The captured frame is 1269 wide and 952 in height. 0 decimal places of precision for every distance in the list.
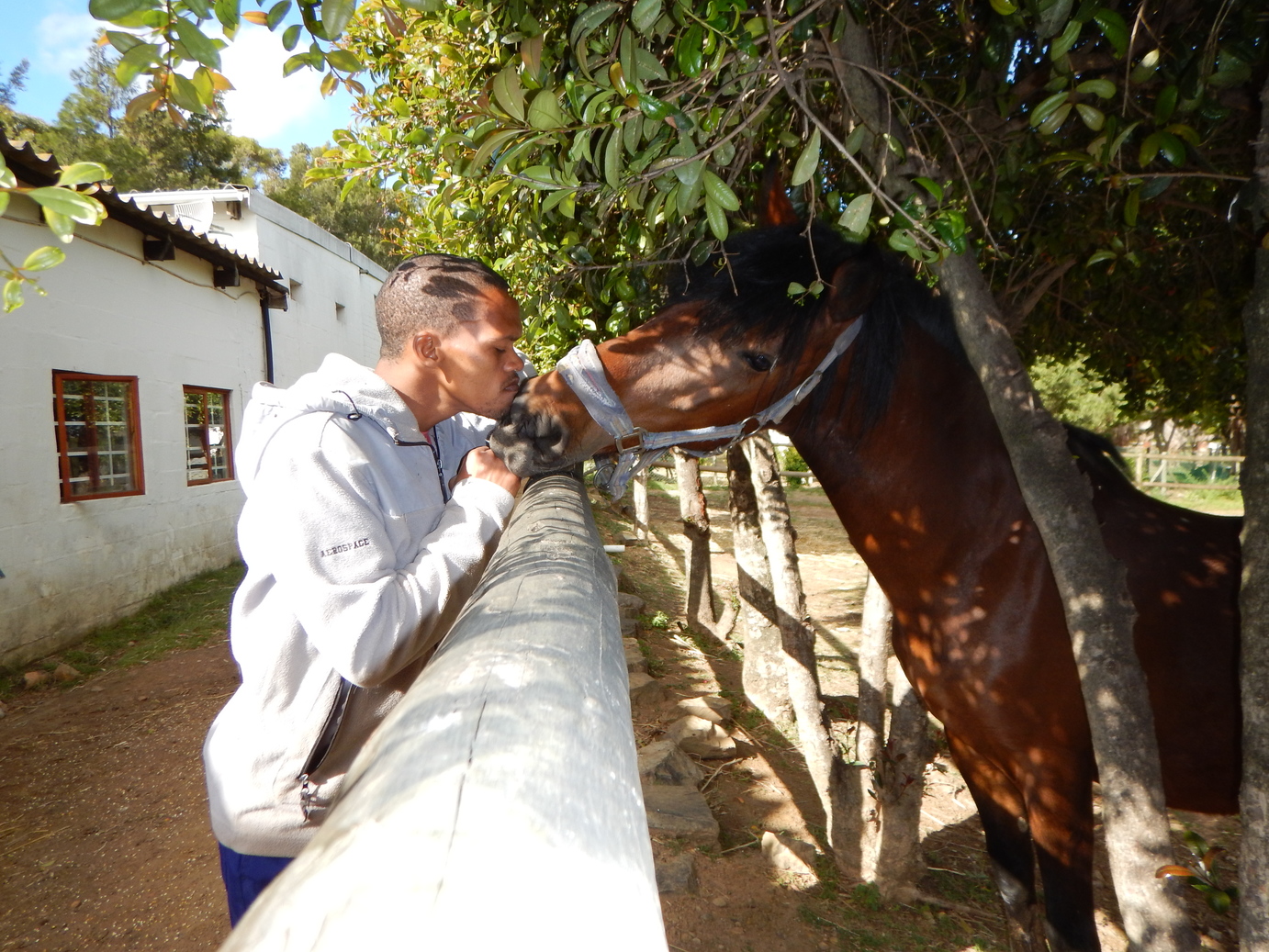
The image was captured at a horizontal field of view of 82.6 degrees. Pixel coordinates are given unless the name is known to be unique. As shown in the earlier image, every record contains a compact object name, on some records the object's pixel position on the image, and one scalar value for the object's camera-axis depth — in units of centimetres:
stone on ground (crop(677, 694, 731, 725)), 454
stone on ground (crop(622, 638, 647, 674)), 505
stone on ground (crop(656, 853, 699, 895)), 282
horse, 184
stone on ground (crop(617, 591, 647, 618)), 659
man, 111
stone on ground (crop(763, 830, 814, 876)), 307
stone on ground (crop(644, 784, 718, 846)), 326
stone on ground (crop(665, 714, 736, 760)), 413
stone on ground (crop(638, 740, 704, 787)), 360
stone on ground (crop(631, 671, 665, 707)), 466
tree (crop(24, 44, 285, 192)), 2319
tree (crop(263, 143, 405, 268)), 2752
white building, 559
